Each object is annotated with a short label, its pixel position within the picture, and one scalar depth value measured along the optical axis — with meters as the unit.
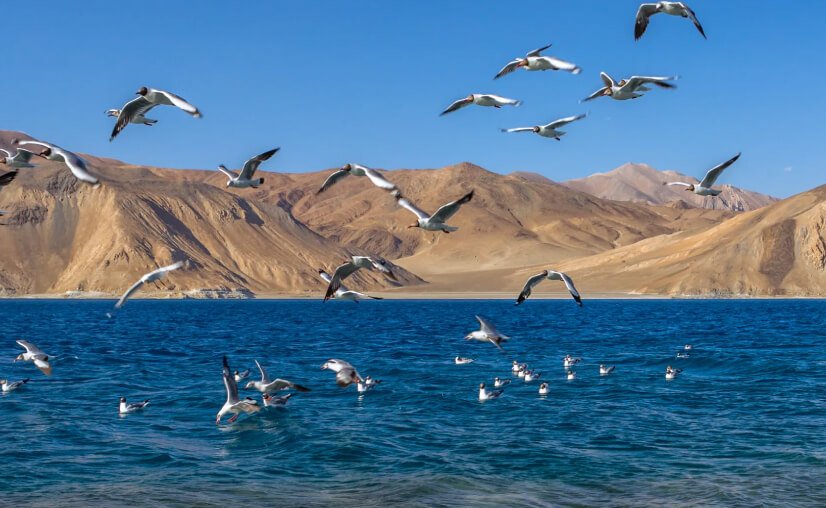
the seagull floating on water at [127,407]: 30.51
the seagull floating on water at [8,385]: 34.81
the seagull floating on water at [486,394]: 33.50
